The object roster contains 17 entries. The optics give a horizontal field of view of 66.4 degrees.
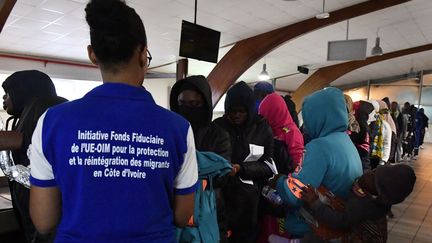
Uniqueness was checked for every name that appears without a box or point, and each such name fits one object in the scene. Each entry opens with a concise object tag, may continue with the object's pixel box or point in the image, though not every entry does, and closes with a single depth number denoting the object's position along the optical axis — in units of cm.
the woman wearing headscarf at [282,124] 250
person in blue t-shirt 83
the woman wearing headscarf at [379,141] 442
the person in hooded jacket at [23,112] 139
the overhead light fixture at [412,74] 1507
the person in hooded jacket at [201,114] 176
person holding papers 190
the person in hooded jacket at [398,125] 649
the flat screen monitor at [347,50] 663
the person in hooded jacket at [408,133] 854
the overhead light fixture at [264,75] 968
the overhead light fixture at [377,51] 730
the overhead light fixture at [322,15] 618
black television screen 530
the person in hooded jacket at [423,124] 988
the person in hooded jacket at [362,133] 337
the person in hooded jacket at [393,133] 499
